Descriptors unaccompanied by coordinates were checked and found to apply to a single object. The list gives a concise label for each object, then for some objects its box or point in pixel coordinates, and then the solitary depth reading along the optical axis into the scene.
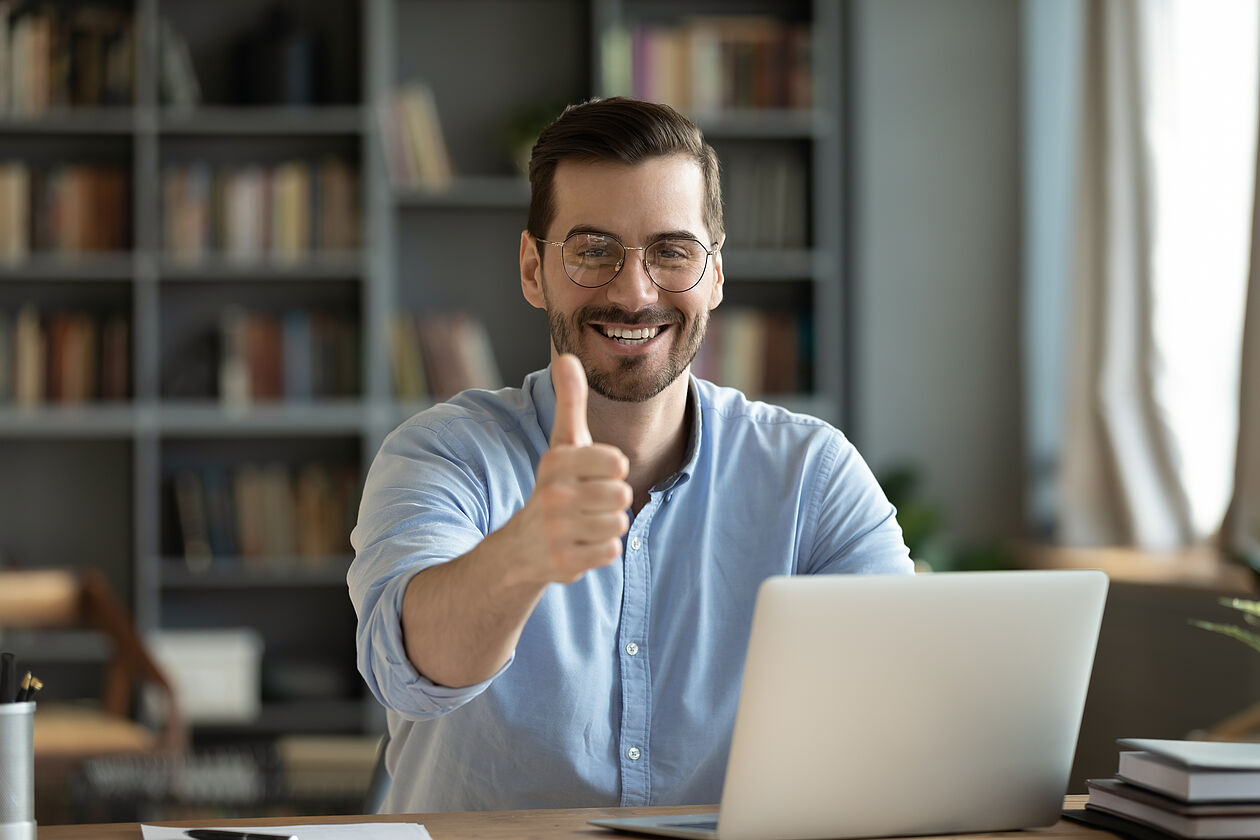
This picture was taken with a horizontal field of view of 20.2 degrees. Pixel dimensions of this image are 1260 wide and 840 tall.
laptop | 2.40
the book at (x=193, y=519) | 5.25
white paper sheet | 2.46
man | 2.70
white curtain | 4.28
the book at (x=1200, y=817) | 2.44
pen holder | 2.41
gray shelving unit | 5.19
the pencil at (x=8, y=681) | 2.41
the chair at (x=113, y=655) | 4.42
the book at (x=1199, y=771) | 2.44
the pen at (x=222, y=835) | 2.44
